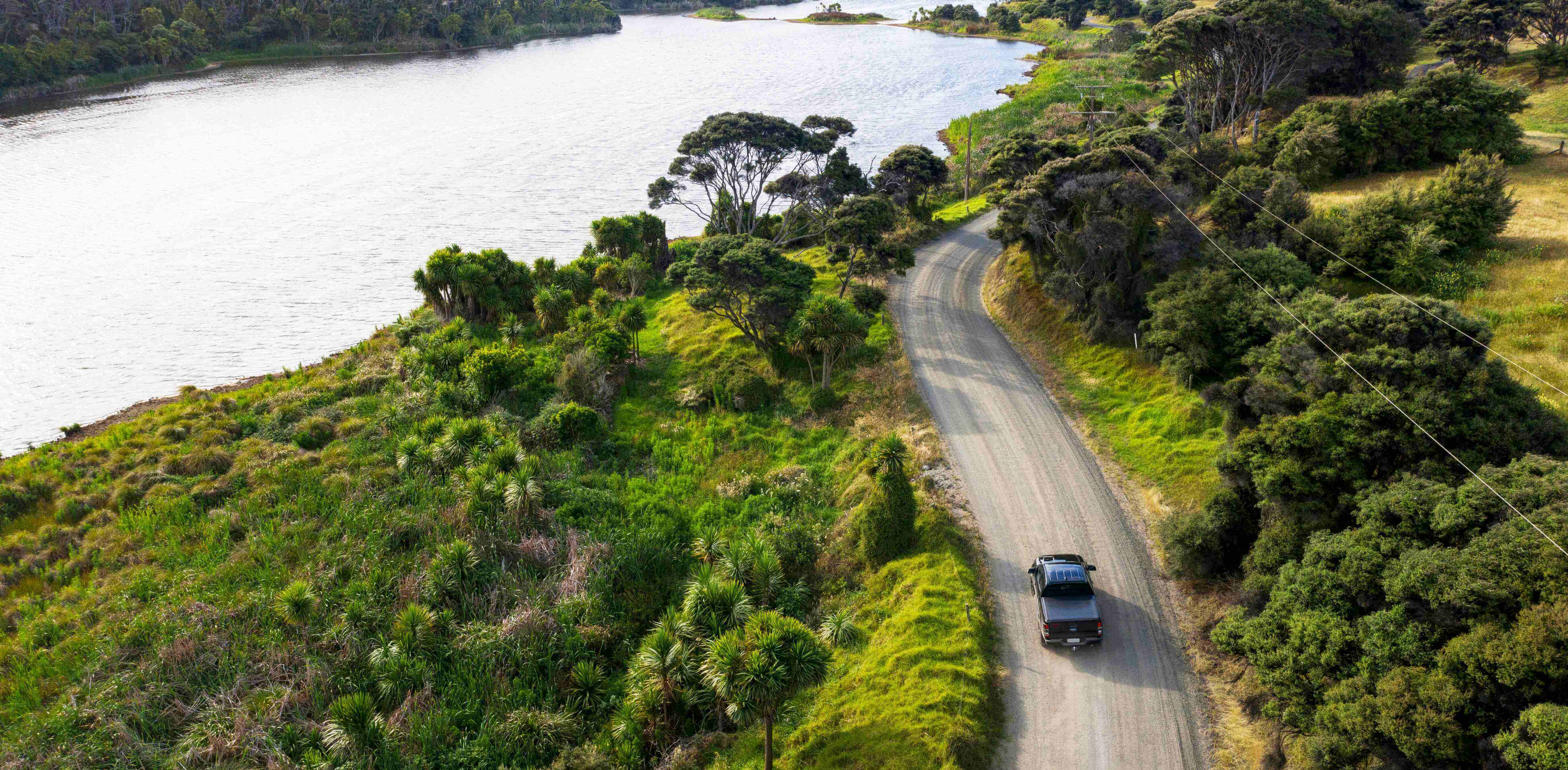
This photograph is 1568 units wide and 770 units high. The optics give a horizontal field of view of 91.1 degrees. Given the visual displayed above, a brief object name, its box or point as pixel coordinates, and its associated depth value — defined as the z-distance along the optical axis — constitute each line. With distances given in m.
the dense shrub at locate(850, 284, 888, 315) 44.03
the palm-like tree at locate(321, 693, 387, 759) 21.05
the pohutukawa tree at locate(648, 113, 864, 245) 56.69
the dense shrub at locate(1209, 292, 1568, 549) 21.06
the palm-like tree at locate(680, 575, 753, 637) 22.75
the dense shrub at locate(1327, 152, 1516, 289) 34.22
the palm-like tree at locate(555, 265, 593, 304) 52.56
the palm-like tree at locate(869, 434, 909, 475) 28.08
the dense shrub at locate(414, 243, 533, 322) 49.50
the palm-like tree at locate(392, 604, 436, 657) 24.36
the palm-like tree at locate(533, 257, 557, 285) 53.59
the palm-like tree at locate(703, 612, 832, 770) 18.17
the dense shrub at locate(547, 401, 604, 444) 37.19
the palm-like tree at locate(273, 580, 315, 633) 25.41
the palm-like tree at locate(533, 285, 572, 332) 48.66
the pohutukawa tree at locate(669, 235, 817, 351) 39.97
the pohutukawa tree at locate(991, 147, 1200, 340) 37.66
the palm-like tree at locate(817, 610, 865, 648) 23.89
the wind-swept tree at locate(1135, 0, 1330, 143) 52.59
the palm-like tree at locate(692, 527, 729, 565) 28.69
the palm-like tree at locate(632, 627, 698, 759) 21.25
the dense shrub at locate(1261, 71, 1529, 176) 44.50
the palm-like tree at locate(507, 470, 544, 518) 29.66
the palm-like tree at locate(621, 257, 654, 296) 55.53
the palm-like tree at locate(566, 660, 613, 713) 23.28
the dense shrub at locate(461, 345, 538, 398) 40.94
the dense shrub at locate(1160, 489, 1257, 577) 24.45
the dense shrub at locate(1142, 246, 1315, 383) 31.56
